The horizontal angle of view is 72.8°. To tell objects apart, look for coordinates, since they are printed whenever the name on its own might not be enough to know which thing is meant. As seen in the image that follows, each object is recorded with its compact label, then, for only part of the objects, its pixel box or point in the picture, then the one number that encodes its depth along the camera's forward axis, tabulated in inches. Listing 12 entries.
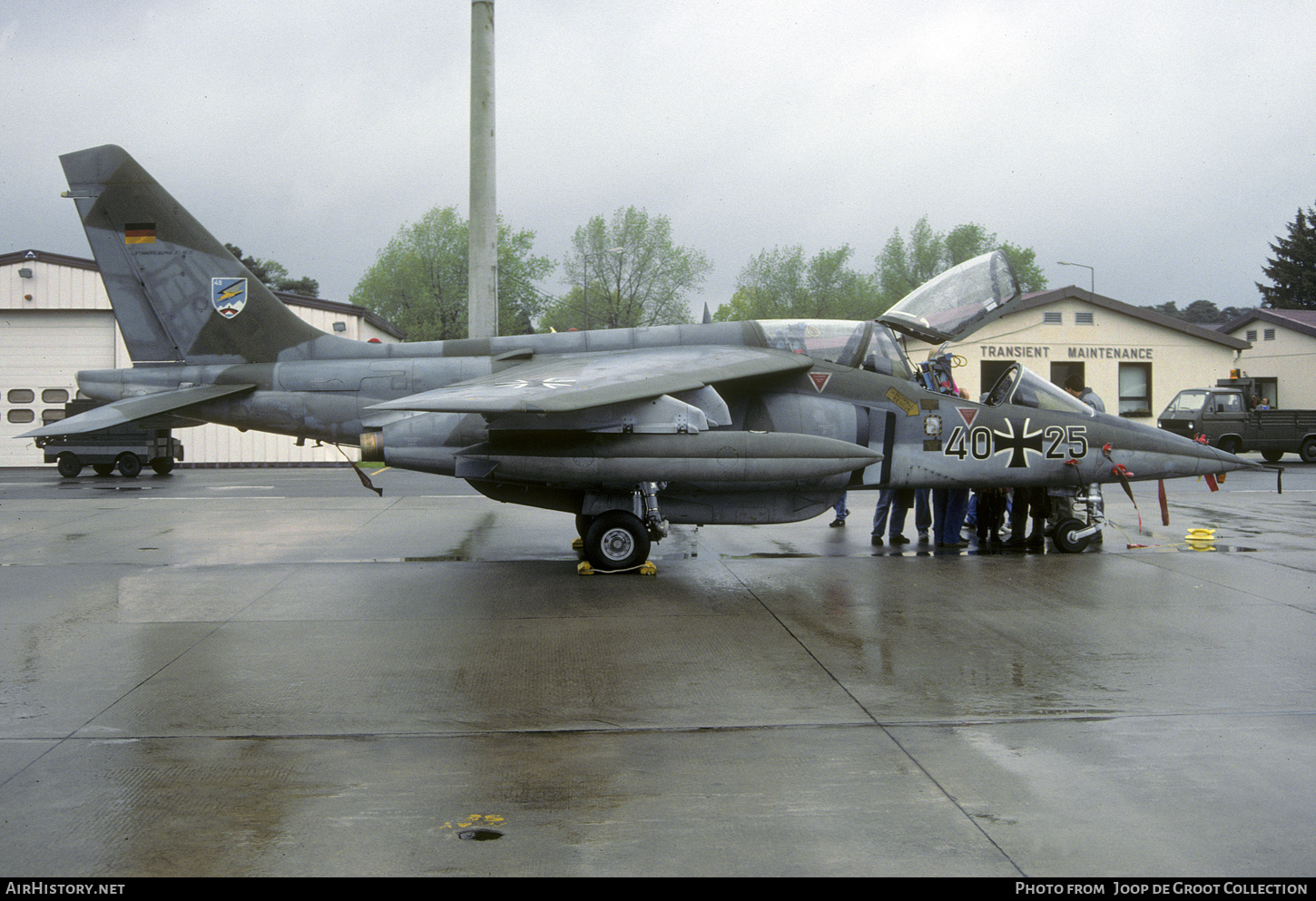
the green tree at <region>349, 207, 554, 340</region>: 2348.7
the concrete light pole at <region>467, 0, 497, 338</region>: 769.6
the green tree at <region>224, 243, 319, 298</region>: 3102.9
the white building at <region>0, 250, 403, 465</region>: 1143.6
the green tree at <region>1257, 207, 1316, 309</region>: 2487.7
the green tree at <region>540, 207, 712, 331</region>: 2455.7
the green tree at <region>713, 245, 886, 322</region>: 2630.4
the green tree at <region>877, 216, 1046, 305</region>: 2719.0
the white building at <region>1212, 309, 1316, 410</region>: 1652.3
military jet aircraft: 337.1
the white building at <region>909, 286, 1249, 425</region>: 1472.7
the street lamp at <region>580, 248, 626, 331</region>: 2431.7
